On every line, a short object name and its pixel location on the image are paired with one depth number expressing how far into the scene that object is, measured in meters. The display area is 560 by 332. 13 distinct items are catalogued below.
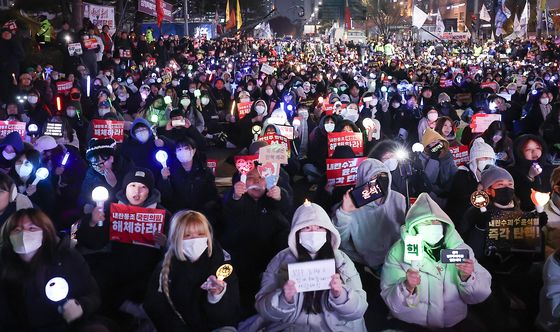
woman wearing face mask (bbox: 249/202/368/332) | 3.86
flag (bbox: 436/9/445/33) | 41.12
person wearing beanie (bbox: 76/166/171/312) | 4.89
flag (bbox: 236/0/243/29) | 36.07
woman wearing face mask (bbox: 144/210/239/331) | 3.97
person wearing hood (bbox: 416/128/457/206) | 7.15
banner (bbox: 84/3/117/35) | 23.11
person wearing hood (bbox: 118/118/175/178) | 8.01
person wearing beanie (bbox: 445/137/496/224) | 6.35
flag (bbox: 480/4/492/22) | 38.12
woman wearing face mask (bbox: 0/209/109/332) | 3.82
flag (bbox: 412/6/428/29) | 33.34
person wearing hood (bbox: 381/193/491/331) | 4.14
